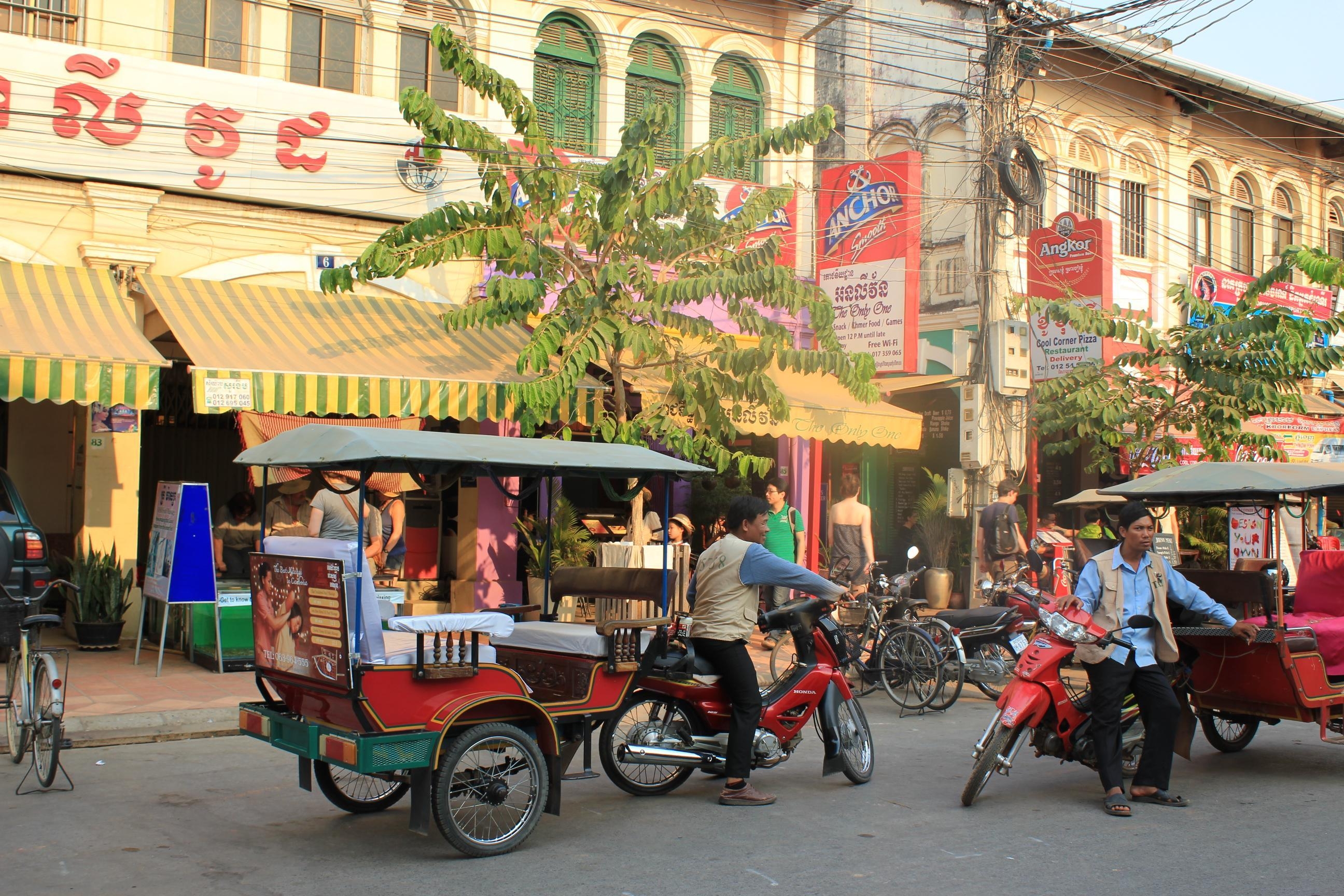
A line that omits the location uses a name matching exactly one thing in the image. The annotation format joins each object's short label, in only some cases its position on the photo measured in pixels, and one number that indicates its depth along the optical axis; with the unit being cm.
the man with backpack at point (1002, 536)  1237
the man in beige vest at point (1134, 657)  671
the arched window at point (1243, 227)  2158
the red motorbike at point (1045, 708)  655
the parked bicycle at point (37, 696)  646
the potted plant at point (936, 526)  1716
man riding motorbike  663
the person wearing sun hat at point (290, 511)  1083
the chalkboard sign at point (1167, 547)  1329
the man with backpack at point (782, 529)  1255
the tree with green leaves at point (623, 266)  1116
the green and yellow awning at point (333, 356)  1076
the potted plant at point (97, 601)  1135
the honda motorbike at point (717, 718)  671
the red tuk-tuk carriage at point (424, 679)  552
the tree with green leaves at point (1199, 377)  1284
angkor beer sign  1349
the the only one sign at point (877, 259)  1353
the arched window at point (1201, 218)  2070
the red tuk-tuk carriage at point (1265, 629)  732
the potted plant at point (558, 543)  1330
